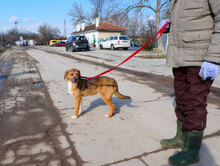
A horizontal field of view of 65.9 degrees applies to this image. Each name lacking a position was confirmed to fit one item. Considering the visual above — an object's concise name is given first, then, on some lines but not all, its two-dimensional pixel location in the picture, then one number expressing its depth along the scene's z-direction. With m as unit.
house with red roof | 35.69
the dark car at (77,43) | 22.14
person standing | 1.78
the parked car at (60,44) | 47.94
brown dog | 3.58
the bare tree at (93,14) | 52.91
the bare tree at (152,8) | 17.22
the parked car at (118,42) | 22.59
